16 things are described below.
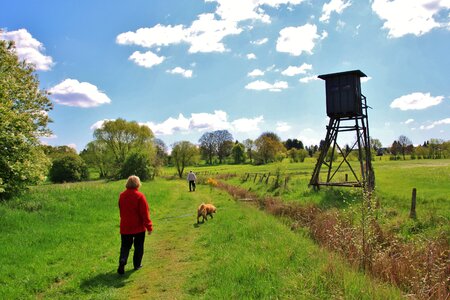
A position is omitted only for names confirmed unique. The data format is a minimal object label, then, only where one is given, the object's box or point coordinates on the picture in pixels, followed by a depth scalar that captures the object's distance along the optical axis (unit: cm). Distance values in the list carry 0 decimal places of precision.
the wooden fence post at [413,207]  1322
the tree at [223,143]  11806
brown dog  1427
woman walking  790
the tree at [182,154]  7631
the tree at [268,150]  10238
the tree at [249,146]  11576
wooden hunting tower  2186
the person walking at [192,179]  3212
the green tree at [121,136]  7219
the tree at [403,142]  12900
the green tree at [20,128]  1397
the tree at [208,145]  11606
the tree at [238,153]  11262
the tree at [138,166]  4762
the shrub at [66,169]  6178
